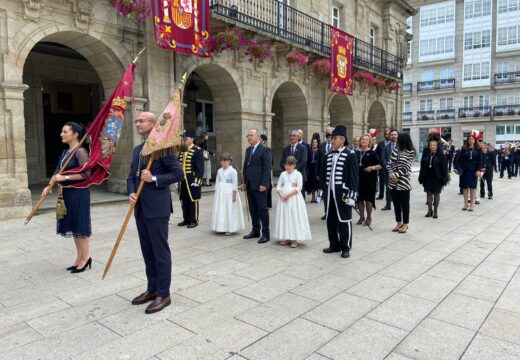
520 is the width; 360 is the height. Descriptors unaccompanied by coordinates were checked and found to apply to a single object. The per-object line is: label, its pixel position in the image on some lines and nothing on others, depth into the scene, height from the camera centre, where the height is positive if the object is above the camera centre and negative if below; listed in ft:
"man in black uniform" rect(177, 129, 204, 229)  23.68 -1.64
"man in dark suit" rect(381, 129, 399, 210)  30.12 +0.07
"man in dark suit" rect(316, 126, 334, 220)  30.66 +0.43
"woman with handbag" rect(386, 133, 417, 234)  23.00 -1.43
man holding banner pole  11.75 -1.67
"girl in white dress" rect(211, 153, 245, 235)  21.80 -2.64
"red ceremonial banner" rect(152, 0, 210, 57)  29.55 +10.22
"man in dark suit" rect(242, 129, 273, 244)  20.68 -1.37
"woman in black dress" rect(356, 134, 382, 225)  25.04 -1.73
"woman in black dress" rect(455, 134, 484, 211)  31.01 -1.10
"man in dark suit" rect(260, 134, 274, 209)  29.68 -3.49
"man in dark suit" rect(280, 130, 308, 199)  28.60 +0.20
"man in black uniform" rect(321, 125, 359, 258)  17.87 -1.90
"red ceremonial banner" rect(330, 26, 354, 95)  49.32 +11.98
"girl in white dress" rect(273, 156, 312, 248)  19.15 -2.83
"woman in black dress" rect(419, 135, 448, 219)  27.63 -1.36
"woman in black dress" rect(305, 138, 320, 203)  33.35 -1.31
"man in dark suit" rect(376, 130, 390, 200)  29.50 -1.72
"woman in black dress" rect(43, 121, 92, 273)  15.01 -1.78
